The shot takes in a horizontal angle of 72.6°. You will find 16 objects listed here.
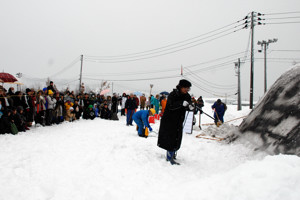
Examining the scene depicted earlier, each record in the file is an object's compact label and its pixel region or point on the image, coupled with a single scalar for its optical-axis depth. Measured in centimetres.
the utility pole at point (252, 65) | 1879
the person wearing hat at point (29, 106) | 848
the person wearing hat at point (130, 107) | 1107
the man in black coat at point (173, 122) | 469
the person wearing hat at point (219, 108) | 1050
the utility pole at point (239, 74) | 2507
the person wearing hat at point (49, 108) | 940
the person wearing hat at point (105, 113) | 1434
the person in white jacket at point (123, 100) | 1686
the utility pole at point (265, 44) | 2639
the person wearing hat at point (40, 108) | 891
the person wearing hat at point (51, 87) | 1043
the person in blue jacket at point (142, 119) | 729
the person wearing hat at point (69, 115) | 1109
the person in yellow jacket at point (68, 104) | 1095
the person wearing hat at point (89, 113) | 1308
